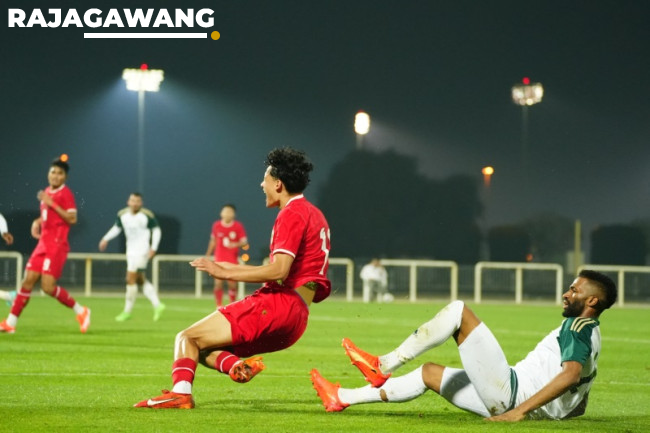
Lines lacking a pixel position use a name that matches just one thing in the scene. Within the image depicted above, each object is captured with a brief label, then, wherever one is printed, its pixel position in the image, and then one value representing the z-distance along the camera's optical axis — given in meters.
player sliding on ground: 8.00
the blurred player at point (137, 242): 23.53
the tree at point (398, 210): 58.84
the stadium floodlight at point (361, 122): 36.00
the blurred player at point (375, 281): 38.94
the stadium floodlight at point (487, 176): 46.53
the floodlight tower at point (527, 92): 46.91
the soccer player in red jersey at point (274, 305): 8.38
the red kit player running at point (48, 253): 17.47
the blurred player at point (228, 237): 26.67
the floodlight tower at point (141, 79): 40.78
